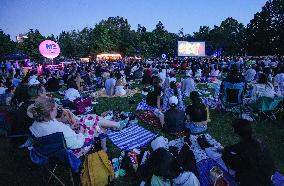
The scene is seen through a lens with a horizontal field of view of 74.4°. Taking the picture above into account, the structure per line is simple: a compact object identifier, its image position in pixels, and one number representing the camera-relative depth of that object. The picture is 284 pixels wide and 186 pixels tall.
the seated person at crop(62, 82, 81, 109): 6.45
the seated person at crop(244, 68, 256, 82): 11.38
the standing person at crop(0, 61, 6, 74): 19.93
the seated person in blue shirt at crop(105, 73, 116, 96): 9.42
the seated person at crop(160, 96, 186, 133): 4.68
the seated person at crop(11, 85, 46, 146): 3.68
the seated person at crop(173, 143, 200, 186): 2.83
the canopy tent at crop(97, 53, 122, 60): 39.45
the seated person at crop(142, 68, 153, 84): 12.07
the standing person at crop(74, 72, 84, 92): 10.32
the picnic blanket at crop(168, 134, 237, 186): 3.03
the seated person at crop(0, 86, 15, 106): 8.22
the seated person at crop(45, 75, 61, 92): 10.69
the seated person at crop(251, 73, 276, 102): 5.70
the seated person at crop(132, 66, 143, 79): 13.94
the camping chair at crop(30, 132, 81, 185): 2.78
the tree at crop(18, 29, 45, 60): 29.33
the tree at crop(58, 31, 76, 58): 50.29
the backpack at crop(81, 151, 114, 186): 3.03
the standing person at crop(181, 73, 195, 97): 8.85
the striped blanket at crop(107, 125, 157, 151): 4.45
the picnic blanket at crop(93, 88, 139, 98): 9.58
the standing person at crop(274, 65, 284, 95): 8.14
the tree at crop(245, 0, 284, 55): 40.01
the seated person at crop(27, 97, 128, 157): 2.80
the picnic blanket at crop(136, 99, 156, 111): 7.25
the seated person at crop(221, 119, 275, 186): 2.45
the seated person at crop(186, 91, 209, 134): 4.53
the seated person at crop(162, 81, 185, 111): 6.33
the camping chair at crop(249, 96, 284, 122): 5.47
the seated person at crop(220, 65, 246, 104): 5.84
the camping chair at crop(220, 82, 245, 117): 5.84
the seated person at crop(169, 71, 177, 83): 8.66
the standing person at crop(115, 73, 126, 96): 9.42
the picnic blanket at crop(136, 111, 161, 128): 5.54
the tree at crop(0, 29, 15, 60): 26.17
